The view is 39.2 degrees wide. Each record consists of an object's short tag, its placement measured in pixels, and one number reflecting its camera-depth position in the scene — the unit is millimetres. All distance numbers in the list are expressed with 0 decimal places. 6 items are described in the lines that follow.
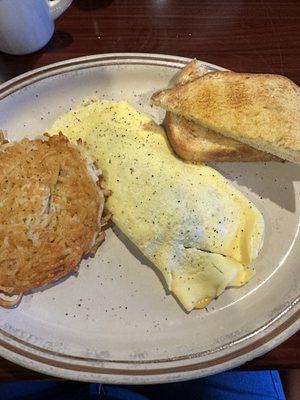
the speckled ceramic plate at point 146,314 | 295
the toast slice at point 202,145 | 357
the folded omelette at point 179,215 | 325
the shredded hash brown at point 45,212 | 316
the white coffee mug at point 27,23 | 372
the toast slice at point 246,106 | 342
